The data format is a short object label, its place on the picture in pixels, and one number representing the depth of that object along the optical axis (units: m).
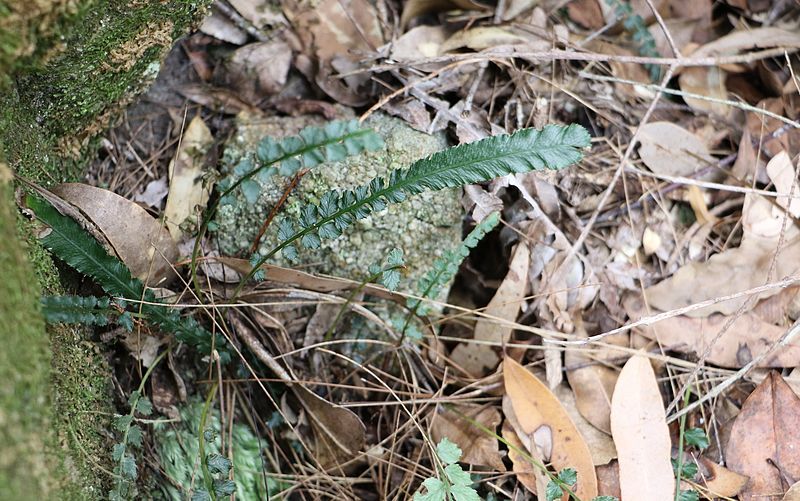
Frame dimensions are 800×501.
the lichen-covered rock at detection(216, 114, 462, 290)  0.94
